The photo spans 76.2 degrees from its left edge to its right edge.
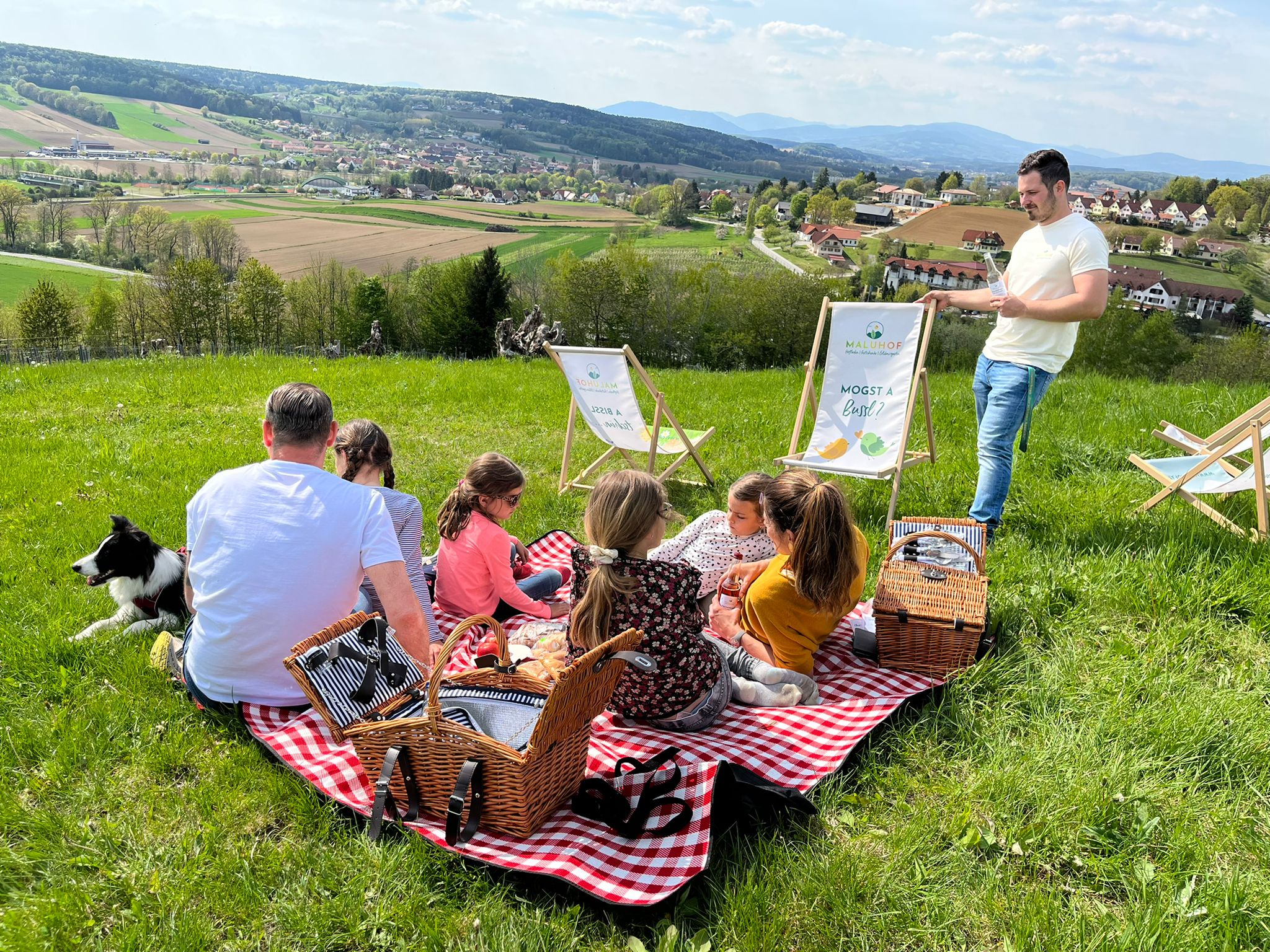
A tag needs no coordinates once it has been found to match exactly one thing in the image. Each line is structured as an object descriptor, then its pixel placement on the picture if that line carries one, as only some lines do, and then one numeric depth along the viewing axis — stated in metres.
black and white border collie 3.69
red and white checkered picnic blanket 2.32
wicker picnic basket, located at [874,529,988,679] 3.47
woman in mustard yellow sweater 3.27
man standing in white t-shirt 4.46
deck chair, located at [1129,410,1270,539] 4.46
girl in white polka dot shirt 4.13
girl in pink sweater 3.98
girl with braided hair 3.61
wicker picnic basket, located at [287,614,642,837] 2.32
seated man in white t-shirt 2.77
